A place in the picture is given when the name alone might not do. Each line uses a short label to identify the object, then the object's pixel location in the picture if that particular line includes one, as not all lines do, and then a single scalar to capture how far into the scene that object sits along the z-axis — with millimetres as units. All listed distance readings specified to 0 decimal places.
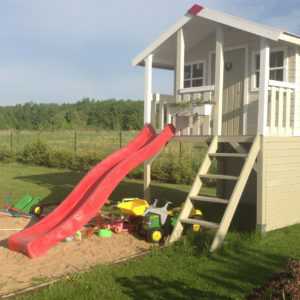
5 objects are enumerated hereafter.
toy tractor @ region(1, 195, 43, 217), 9281
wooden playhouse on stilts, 7457
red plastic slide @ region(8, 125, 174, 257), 6537
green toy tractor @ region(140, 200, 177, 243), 7168
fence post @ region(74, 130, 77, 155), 22947
